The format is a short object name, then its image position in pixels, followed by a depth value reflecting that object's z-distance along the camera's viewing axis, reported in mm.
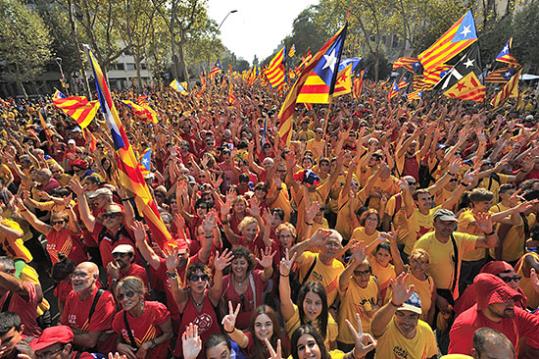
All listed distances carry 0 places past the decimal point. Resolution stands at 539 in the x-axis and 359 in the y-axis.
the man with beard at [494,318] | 2328
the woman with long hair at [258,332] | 2406
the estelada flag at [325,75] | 5688
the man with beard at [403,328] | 2387
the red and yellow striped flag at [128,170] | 3566
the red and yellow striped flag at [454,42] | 8016
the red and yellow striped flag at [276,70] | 11405
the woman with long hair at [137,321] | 2568
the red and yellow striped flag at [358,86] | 13766
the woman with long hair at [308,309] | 2615
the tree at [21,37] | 30984
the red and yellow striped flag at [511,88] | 9820
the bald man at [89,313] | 2680
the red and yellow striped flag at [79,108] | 7258
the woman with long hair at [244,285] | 2967
